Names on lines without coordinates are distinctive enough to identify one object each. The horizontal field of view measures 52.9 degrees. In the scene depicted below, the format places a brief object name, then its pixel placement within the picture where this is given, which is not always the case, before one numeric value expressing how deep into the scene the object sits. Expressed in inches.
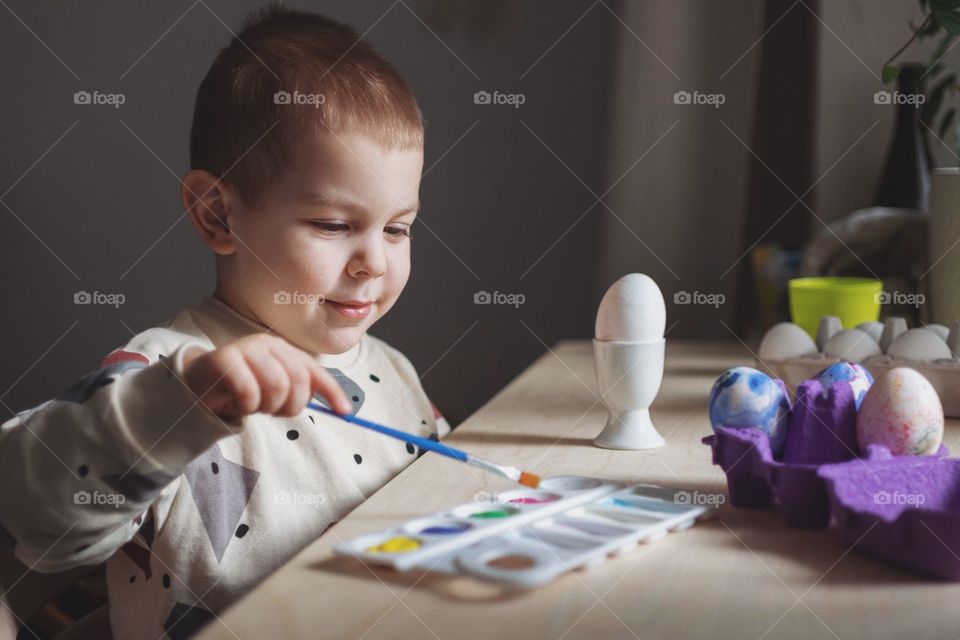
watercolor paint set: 21.5
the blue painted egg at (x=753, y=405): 27.2
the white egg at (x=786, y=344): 39.4
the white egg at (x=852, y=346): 38.8
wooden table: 19.2
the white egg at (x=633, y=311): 34.1
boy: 26.7
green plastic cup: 47.3
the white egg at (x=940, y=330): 40.2
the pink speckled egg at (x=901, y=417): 25.9
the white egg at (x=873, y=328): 40.3
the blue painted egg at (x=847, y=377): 28.7
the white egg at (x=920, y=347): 37.6
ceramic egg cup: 34.2
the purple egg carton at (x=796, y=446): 25.9
